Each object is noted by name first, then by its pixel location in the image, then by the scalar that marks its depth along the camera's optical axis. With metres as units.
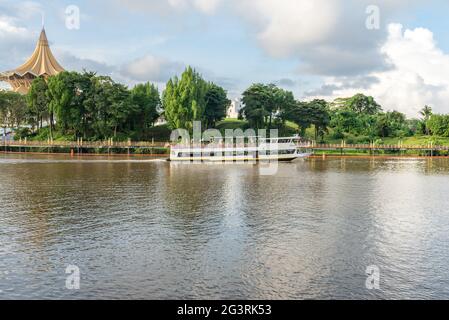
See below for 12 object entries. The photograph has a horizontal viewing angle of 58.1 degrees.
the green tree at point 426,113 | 119.12
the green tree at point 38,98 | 100.69
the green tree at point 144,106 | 98.00
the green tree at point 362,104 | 128.75
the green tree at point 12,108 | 105.88
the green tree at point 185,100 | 84.00
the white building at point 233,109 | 160.88
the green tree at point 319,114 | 98.19
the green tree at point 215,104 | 100.12
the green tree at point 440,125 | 105.16
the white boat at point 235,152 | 70.25
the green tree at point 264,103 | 97.69
